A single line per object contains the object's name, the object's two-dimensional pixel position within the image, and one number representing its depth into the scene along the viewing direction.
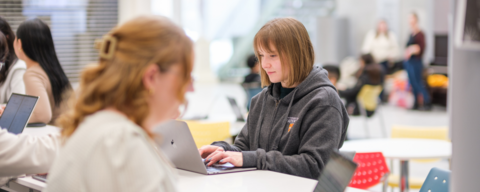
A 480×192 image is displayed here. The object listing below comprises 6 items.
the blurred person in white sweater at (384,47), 10.17
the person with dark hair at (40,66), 2.92
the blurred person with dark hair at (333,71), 5.11
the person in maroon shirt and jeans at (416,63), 9.04
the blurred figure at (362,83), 6.27
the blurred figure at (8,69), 3.26
